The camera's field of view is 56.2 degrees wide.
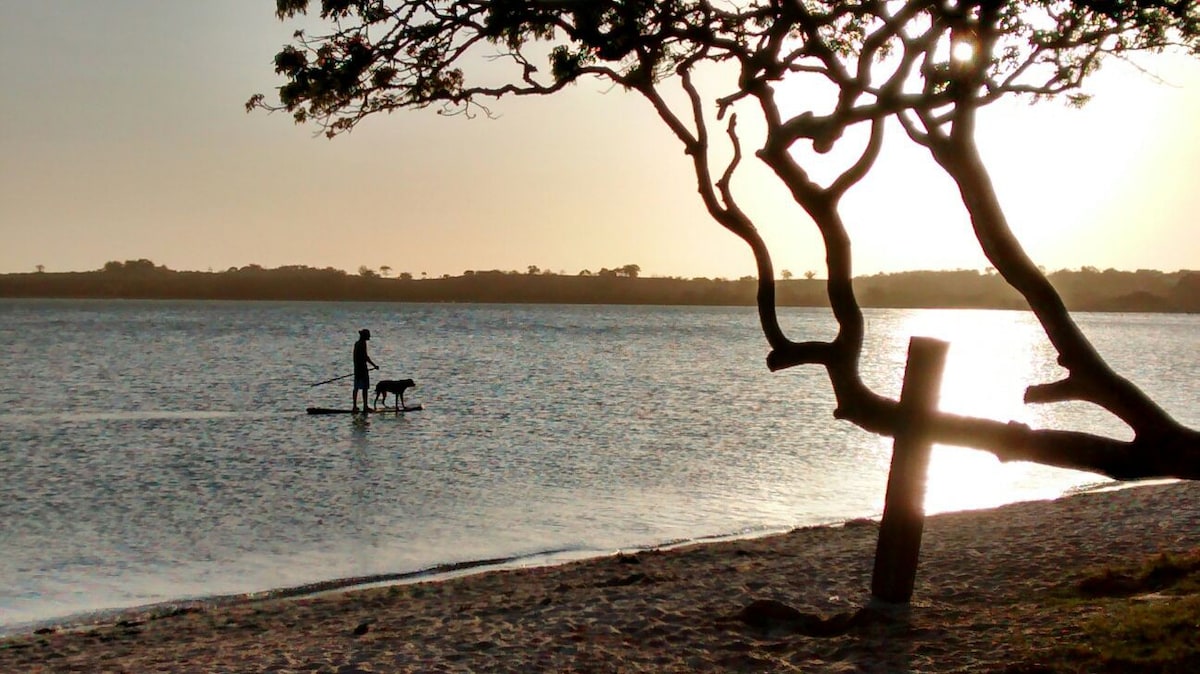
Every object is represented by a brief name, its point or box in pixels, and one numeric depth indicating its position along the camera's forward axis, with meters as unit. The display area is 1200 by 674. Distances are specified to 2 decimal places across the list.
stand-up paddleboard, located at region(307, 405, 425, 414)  37.38
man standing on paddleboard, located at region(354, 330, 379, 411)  35.12
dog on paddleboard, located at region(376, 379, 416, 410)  38.58
